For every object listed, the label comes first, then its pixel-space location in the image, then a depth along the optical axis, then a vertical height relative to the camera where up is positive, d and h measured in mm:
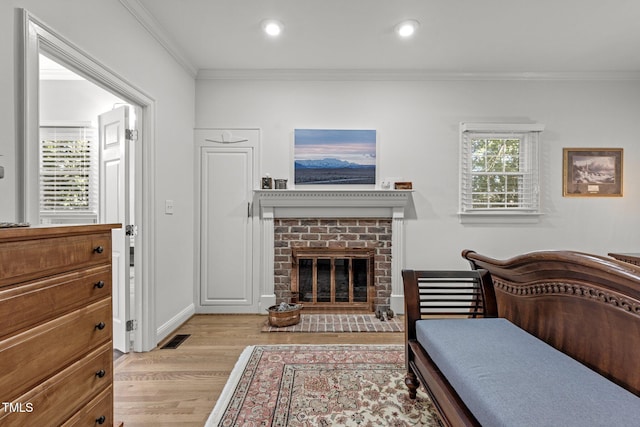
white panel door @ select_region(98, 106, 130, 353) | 2486 +115
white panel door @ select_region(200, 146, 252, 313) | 3457 -157
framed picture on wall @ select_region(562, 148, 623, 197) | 3492 +498
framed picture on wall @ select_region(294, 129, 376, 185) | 3453 +653
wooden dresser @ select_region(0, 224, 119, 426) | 933 -405
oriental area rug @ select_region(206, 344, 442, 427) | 1707 -1141
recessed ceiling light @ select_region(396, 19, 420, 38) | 2560 +1600
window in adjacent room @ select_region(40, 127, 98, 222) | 3238 +425
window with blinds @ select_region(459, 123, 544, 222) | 3475 +460
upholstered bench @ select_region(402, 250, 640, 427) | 985 -604
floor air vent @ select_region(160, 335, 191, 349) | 2656 -1156
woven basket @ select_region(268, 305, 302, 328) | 3053 -1048
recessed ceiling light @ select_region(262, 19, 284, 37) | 2563 +1604
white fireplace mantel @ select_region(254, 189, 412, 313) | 3387 +42
